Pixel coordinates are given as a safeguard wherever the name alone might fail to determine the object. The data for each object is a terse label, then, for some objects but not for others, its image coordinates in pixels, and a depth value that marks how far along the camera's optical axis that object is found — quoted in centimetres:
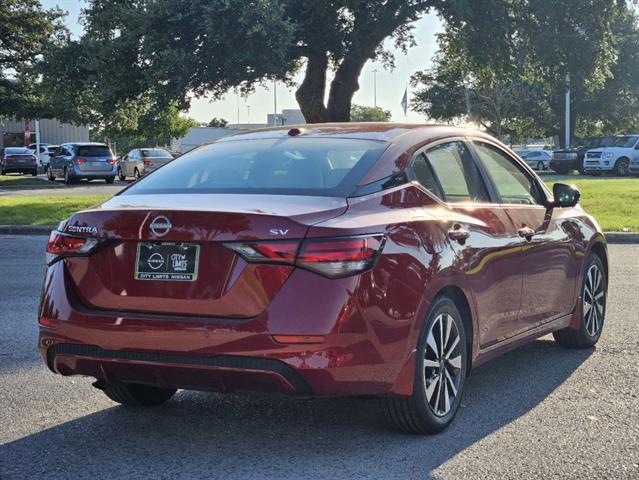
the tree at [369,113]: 13638
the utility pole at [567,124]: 5387
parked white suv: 3800
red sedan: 400
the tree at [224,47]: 2138
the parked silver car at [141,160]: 4050
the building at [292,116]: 7791
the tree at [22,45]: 4091
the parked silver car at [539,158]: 5397
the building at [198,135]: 5062
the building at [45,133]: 8144
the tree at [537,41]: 2356
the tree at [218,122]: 13762
